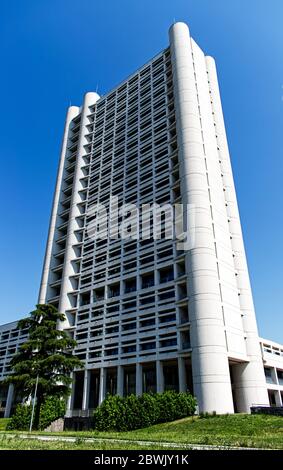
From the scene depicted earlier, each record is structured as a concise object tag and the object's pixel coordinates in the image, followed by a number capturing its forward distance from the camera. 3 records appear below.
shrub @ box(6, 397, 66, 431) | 38.56
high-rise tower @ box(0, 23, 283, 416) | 43.69
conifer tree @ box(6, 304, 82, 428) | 34.94
